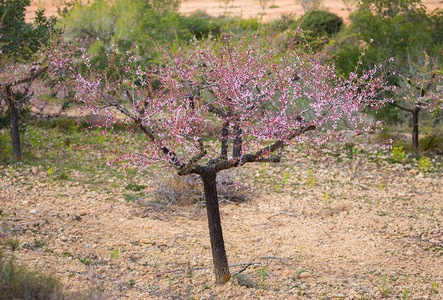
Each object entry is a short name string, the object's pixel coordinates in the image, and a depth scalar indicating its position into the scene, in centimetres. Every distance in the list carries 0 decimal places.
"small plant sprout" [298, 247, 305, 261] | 1220
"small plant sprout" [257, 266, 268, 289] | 1044
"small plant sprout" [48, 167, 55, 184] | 1727
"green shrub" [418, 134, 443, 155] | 2261
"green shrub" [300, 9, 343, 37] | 5375
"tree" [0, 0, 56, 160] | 1666
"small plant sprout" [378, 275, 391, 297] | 1009
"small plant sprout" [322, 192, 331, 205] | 1634
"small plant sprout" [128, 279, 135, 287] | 1032
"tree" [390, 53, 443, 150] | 2064
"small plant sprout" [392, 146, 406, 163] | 2062
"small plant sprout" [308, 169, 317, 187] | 1809
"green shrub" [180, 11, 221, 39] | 4364
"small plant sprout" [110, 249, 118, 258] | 1166
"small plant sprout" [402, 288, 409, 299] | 976
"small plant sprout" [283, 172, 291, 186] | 1852
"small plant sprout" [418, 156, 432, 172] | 1969
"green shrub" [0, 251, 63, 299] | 749
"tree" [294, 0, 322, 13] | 7547
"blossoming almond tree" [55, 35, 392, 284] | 975
